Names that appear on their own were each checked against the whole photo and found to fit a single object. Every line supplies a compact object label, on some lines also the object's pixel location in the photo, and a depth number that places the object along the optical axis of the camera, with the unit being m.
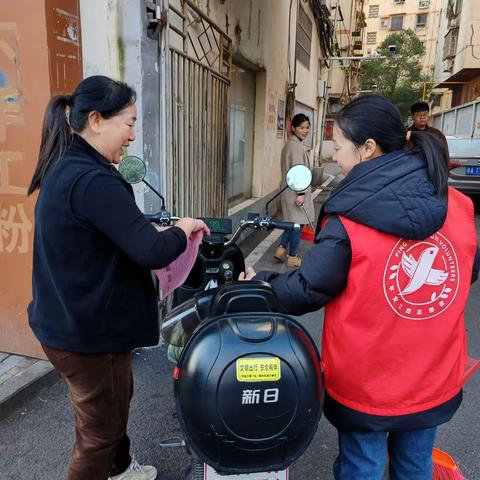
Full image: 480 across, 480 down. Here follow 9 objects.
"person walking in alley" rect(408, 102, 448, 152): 5.16
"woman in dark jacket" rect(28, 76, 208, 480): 1.38
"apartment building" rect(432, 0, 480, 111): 21.08
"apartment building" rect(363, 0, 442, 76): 48.06
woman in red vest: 1.28
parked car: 9.16
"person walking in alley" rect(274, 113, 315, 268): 5.35
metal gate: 3.71
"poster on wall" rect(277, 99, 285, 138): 8.98
